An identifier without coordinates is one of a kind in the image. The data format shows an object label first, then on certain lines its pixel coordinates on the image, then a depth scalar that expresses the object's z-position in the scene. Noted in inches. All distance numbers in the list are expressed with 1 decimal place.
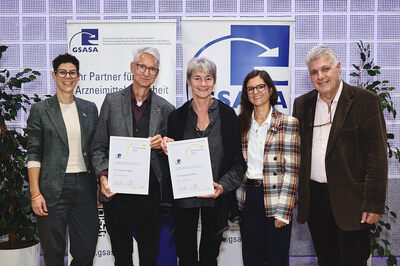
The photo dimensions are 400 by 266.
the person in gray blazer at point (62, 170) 94.7
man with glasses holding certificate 91.4
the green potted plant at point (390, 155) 129.0
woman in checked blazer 85.7
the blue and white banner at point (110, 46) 130.3
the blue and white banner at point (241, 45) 133.3
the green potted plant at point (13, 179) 113.5
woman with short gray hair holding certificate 88.7
